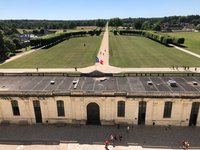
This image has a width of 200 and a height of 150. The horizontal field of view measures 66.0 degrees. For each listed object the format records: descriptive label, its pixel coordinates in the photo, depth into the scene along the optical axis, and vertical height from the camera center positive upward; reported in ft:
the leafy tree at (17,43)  295.09 -15.59
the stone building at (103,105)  89.09 -40.91
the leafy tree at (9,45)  243.51 -15.82
